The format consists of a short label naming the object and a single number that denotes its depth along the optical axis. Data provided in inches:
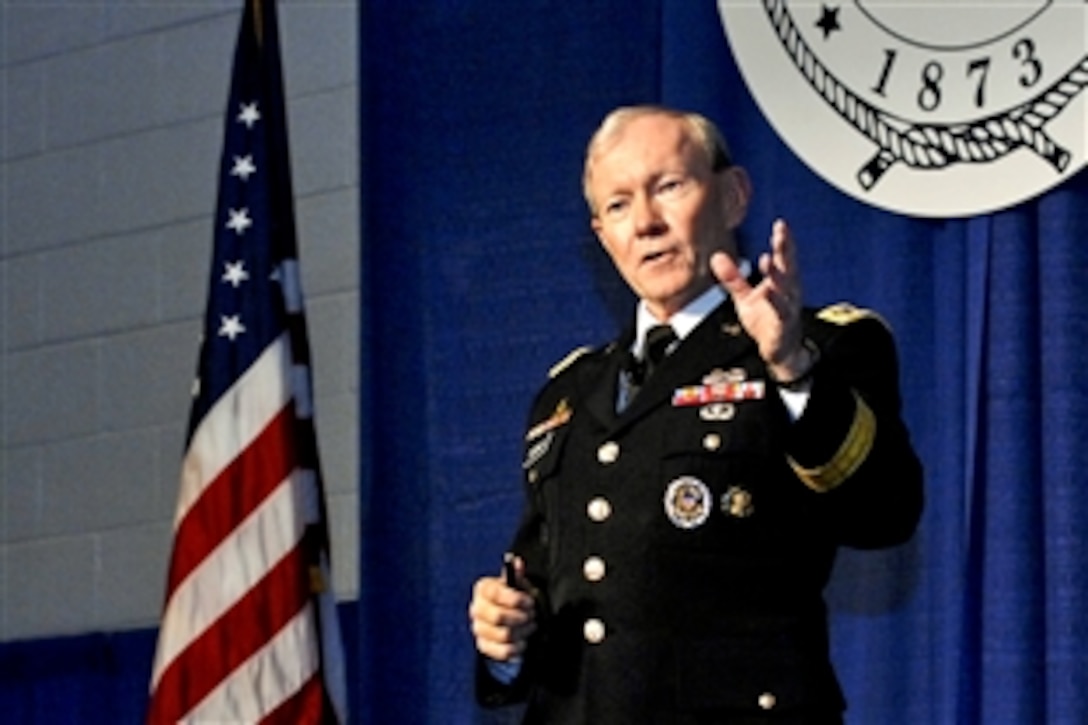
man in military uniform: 167.9
